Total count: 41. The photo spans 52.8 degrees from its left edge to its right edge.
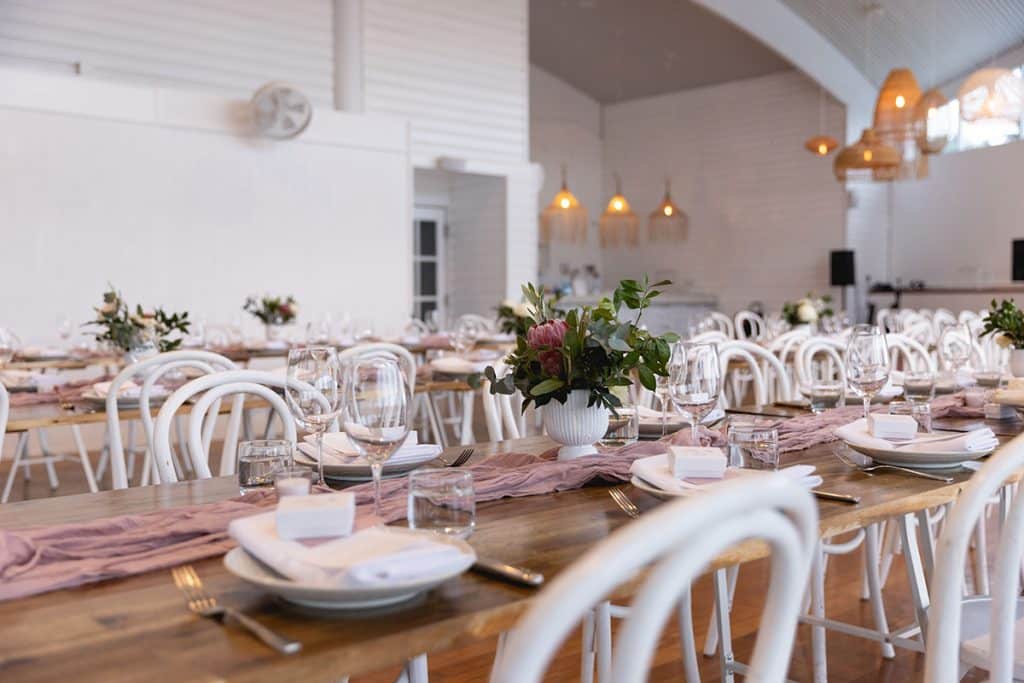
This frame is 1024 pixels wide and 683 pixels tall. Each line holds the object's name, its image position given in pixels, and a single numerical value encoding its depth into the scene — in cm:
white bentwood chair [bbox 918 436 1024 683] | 129
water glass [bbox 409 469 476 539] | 141
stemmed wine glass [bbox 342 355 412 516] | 147
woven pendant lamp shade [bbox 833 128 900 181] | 884
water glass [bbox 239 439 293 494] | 182
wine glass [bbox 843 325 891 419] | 234
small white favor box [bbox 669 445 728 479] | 169
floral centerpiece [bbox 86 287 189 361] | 433
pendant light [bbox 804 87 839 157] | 1051
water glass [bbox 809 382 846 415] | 287
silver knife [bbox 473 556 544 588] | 123
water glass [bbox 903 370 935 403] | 294
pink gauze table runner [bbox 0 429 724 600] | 127
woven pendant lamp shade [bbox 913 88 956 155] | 798
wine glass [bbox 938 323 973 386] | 352
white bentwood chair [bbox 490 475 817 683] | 80
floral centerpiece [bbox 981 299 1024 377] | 349
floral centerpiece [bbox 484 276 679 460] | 197
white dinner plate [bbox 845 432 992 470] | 195
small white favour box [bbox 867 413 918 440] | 212
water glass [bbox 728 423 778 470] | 184
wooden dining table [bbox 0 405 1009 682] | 100
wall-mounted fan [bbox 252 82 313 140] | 857
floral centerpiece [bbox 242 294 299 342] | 701
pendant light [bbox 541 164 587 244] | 1119
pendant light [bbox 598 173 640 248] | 1168
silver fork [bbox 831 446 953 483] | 187
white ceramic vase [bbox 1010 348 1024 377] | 350
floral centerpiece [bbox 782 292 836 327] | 707
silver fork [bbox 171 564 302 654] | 102
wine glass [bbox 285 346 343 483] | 177
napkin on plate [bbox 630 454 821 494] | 164
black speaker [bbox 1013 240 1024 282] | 1112
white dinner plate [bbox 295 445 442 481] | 186
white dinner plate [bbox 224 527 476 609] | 110
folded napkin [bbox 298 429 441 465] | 192
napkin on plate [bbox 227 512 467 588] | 112
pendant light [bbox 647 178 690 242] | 1250
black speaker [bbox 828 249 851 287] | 1201
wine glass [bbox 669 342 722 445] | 196
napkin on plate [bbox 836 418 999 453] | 199
